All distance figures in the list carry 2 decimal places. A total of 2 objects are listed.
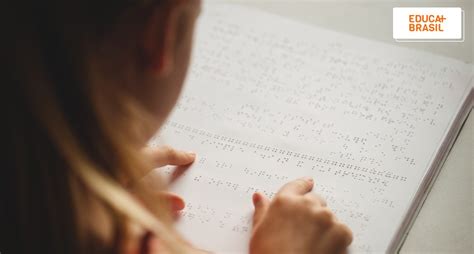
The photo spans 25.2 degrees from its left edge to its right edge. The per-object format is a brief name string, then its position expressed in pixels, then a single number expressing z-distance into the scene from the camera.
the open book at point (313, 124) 0.76
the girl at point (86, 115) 0.61
